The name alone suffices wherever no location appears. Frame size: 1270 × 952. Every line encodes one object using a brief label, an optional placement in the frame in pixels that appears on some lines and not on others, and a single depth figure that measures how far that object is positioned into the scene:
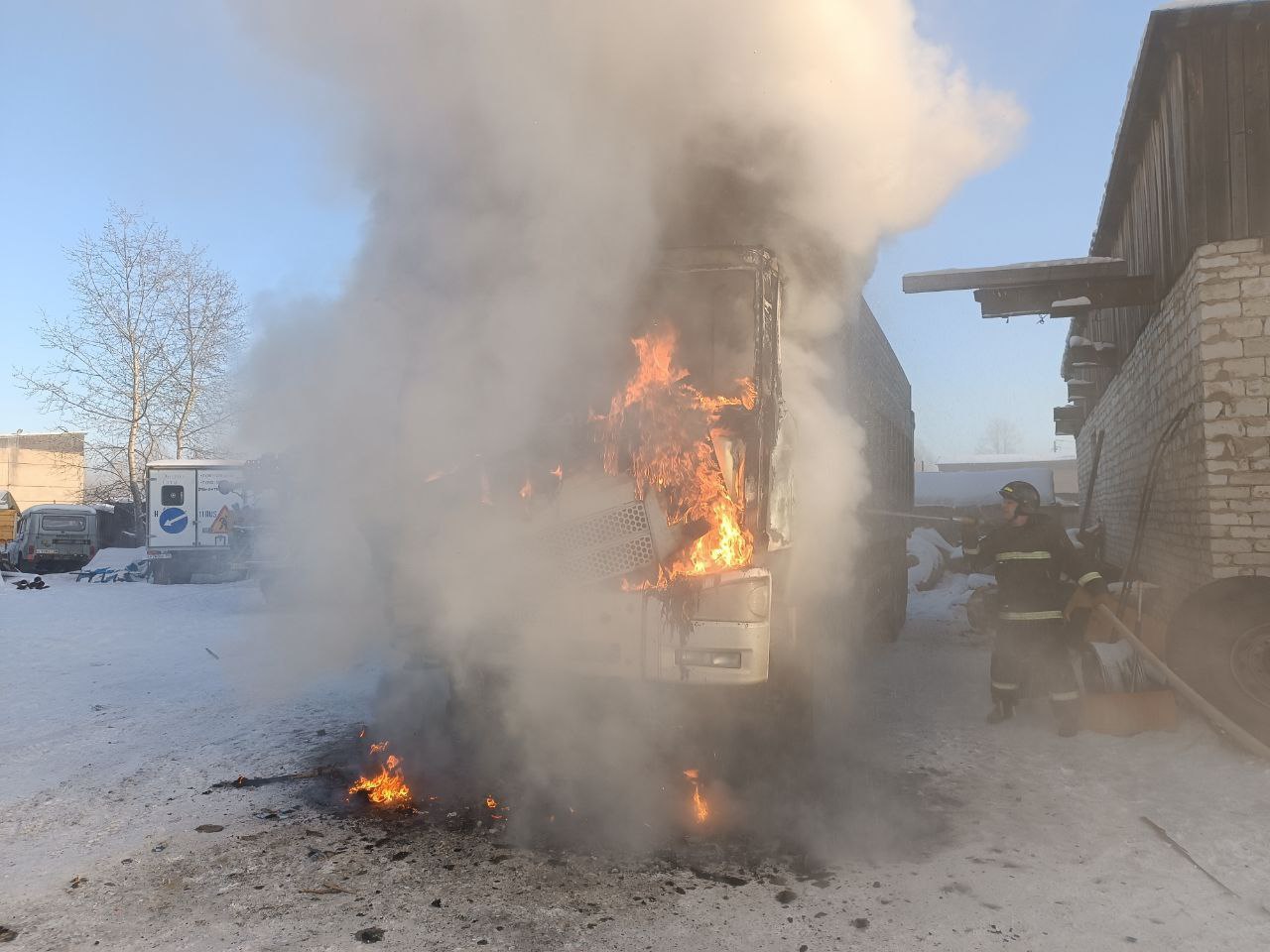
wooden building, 5.59
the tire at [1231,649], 4.86
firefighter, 5.40
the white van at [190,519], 18.88
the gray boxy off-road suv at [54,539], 23.53
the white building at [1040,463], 51.46
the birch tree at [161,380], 26.14
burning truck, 4.20
